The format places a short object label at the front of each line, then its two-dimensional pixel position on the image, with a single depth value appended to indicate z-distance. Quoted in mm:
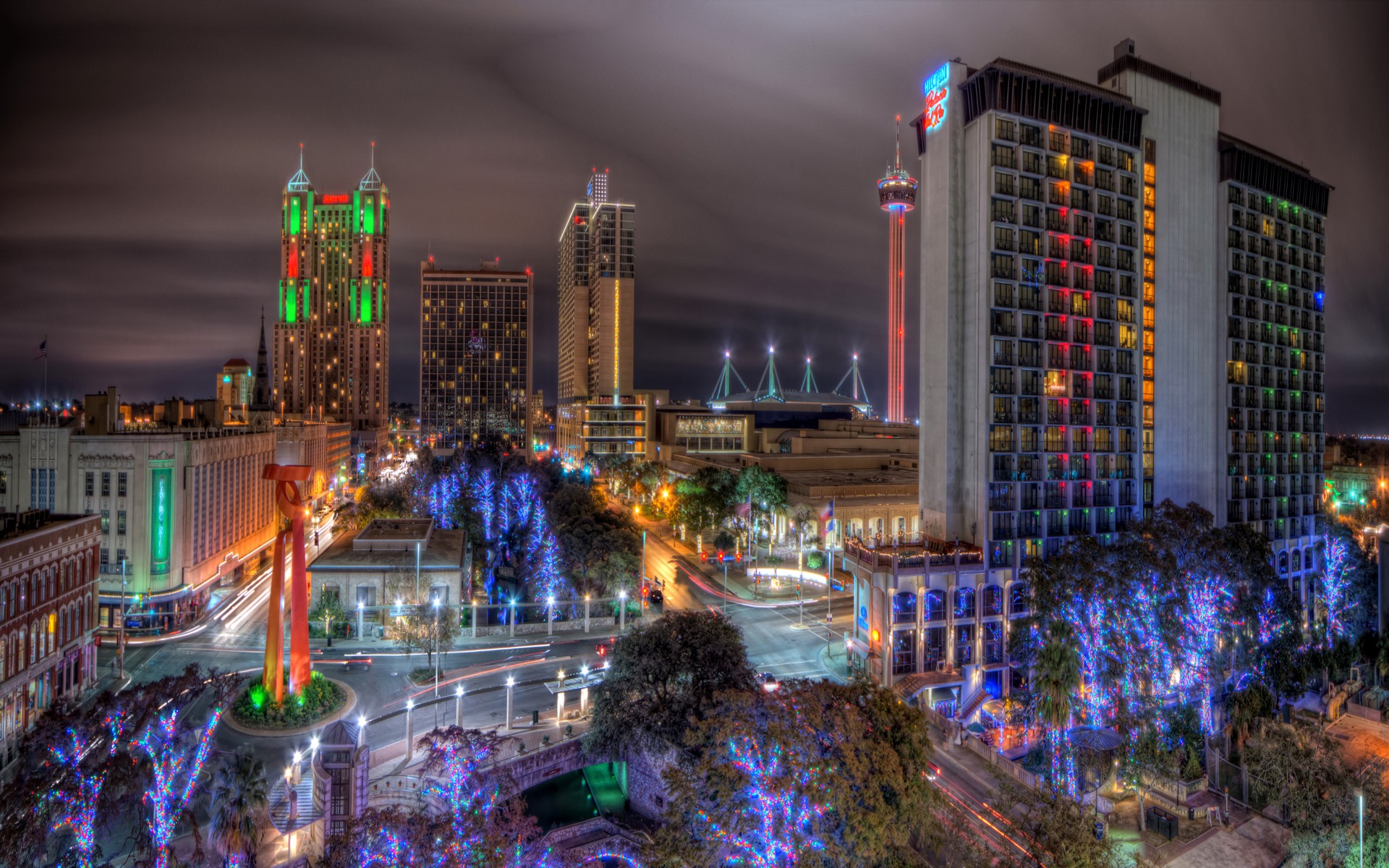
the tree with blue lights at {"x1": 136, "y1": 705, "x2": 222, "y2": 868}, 26891
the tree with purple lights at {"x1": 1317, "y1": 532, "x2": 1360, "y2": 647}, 61344
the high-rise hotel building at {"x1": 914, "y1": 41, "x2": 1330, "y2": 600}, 53625
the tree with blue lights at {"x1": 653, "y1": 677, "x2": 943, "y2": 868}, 24812
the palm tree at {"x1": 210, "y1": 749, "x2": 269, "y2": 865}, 27266
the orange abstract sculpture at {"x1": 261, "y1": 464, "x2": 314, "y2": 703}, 41219
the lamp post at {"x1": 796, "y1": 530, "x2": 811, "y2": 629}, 67675
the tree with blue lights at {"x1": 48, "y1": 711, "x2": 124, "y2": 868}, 25344
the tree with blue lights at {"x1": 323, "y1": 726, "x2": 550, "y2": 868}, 23406
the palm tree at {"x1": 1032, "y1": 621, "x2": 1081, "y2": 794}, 36938
